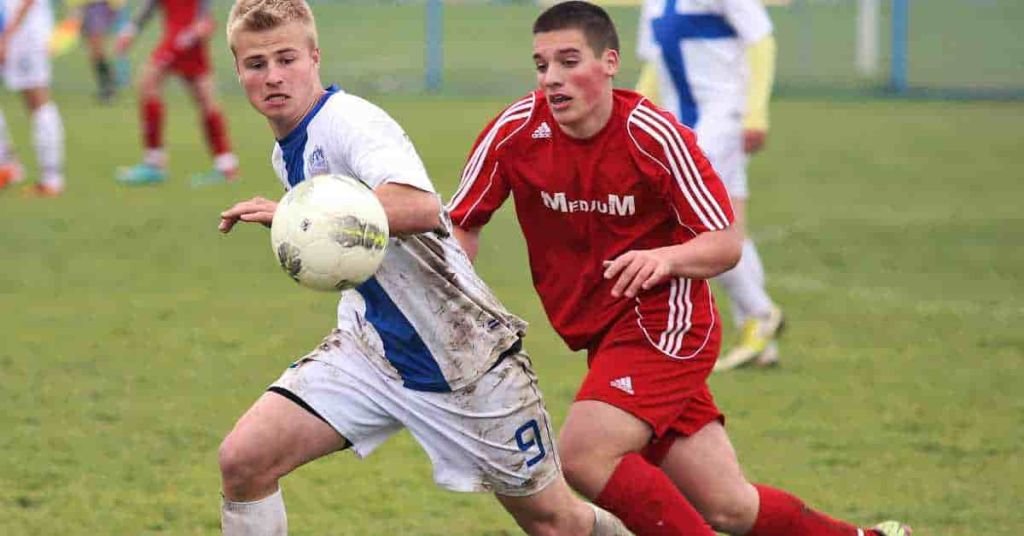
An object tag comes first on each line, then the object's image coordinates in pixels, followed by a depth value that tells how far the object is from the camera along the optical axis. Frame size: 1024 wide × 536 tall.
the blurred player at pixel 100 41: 45.94
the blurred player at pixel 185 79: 29.53
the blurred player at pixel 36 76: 27.70
